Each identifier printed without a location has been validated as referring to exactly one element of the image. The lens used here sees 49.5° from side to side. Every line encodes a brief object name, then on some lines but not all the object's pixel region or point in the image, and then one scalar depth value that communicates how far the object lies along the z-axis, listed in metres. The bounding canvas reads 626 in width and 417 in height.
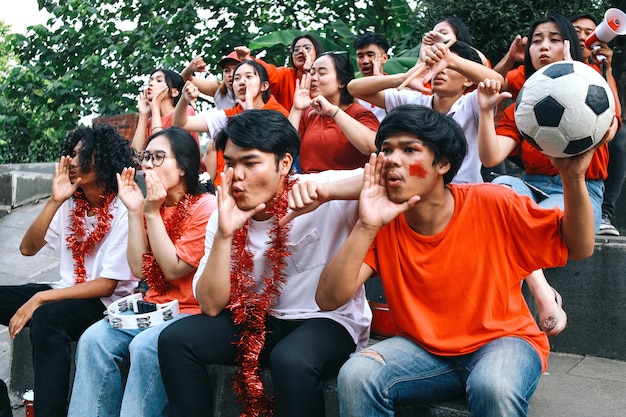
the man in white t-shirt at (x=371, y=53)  5.11
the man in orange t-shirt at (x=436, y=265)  2.47
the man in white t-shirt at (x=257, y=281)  2.89
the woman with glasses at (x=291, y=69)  5.39
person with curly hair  3.58
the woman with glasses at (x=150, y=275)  3.12
